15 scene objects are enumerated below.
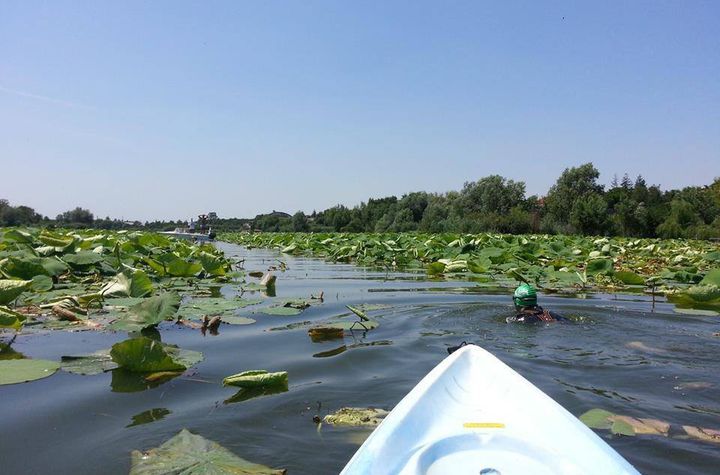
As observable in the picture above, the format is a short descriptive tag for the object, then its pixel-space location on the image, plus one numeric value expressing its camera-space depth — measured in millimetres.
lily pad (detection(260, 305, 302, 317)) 4203
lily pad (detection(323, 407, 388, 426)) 1990
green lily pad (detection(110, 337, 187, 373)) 2342
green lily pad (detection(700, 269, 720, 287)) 5036
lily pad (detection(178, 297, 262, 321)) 3945
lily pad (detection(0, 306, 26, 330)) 2775
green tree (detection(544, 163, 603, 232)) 44019
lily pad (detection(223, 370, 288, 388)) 2316
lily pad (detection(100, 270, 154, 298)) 4078
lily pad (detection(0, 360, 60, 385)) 2178
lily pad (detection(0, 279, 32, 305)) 3312
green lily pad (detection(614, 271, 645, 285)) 6043
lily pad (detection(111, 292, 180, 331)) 3152
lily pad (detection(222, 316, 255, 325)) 3827
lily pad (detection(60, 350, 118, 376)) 2412
